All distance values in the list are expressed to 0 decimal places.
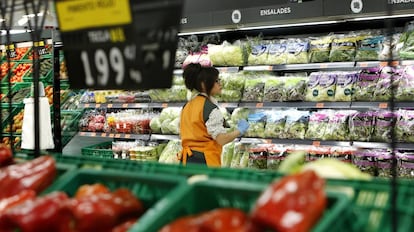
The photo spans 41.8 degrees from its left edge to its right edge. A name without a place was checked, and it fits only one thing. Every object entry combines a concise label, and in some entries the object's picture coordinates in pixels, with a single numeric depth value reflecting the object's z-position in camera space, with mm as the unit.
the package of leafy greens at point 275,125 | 5449
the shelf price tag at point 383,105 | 4766
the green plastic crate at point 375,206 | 1252
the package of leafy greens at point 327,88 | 5219
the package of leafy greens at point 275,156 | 5500
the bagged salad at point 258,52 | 5543
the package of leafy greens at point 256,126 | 5539
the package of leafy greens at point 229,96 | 5676
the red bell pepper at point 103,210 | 1289
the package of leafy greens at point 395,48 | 4815
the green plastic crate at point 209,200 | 1215
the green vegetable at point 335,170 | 1490
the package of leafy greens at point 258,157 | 5609
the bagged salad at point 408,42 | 4703
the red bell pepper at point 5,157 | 1905
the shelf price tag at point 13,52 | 8289
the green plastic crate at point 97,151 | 6984
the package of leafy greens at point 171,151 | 6250
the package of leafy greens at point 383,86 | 4844
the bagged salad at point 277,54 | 5426
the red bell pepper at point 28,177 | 1575
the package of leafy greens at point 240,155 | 5719
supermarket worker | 4449
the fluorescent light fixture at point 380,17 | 4809
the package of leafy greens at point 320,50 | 5250
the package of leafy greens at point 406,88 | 4734
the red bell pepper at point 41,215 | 1261
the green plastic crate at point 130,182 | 1472
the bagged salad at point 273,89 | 5422
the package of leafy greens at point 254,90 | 5594
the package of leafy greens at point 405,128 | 4812
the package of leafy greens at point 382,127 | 4914
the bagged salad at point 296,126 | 5348
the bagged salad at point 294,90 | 5328
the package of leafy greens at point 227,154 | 5792
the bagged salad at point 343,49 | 5098
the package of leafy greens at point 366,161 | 5066
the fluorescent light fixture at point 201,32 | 5863
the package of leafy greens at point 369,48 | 4941
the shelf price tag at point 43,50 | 7304
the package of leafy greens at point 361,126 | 5039
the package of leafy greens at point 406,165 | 4906
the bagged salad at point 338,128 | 5152
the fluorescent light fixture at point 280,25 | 5309
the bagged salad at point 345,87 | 5137
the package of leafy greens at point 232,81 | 5730
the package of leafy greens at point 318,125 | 5234
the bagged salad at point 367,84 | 4980
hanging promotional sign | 1771
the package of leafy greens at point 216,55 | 5723
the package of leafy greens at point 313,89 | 5270
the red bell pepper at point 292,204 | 1078
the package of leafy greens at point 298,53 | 5344
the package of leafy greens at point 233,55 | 5674
